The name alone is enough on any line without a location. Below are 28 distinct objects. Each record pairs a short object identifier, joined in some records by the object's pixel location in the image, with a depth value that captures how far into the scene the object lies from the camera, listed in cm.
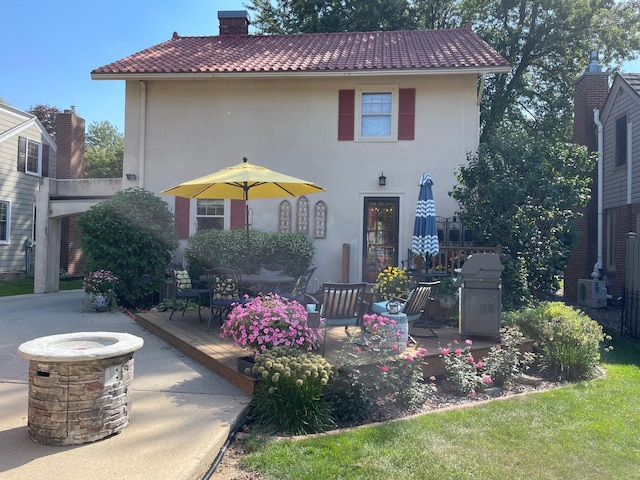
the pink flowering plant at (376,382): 383
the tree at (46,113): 2558
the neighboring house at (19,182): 1562
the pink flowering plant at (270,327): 397
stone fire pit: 301
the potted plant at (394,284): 705
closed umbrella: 806
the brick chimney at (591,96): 1326
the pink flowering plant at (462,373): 442
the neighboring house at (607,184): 1149
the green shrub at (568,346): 508
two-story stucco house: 1024
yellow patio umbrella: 602
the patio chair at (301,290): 620
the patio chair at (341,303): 508
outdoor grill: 549
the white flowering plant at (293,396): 353
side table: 471
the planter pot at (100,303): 876
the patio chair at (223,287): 607
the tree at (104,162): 2964
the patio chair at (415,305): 552
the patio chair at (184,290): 689
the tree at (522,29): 1714
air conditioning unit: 1147
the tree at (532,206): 764
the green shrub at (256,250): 959
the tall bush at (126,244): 901
